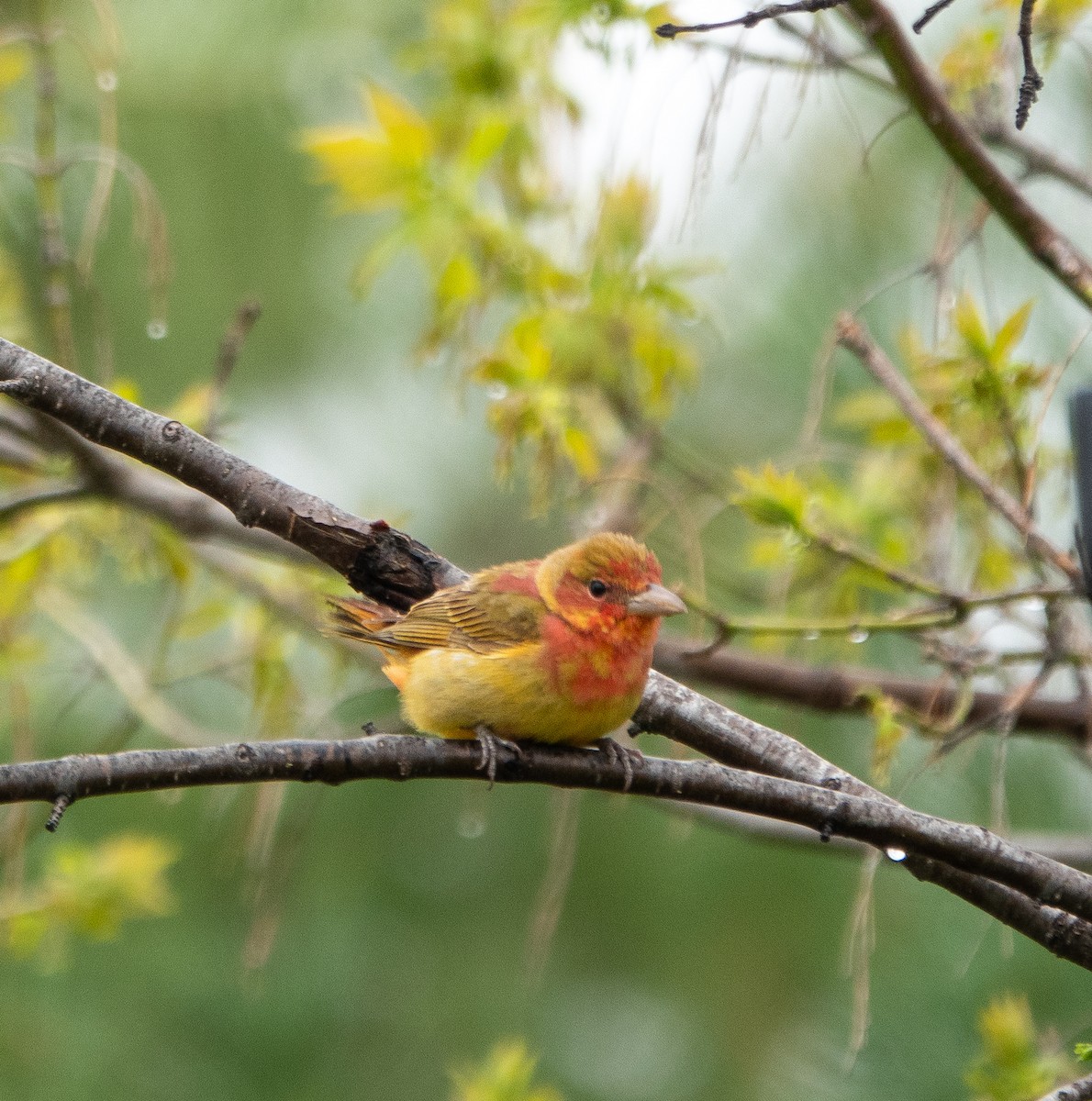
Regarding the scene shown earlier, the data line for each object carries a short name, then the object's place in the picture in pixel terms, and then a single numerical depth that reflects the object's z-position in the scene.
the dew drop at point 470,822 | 9.02
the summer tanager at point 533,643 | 6.02
